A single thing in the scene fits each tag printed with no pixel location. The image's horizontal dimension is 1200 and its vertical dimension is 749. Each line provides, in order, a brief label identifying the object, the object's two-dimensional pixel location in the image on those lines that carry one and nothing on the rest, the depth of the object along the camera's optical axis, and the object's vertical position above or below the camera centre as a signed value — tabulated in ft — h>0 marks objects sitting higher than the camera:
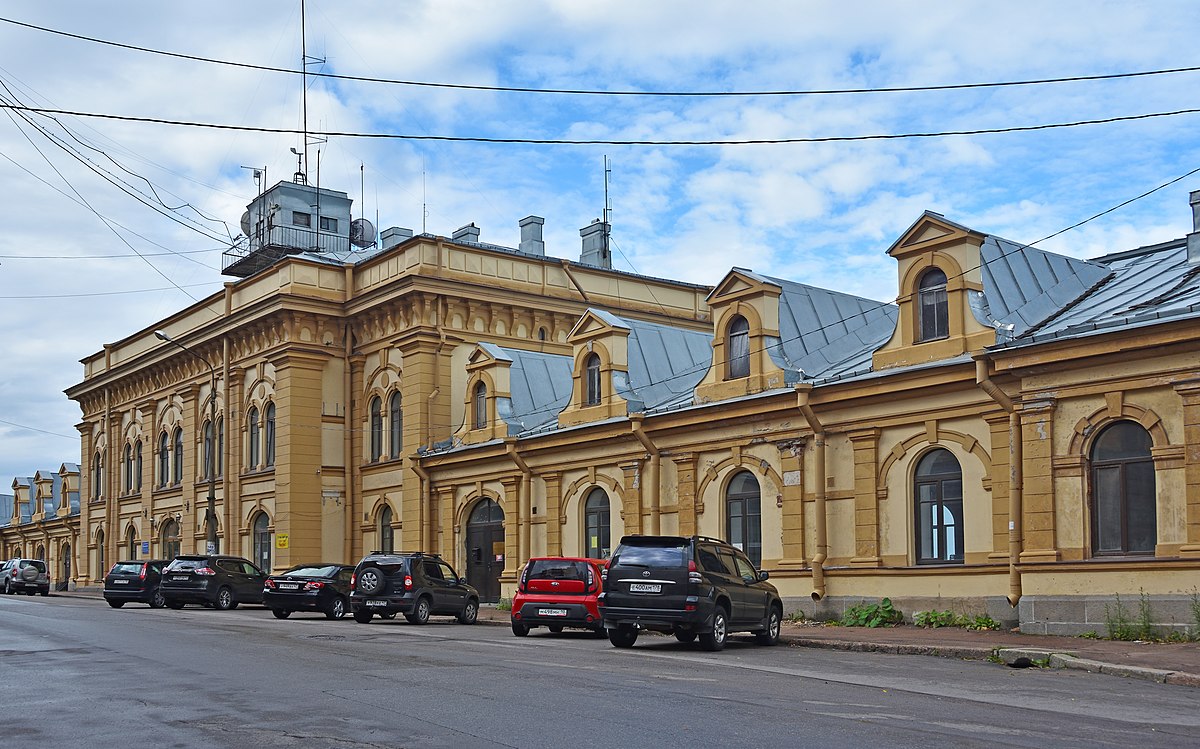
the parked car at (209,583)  119.03 -8.47
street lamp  136.15 +1.76
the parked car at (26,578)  174.40 -11.33
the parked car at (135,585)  126.82 -9.05
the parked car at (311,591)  99.30 -7.74
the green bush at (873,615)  75.77 -7.69
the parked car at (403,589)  89.25 -6.86
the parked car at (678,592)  61.67 -5.10
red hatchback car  74.59 -6.21
